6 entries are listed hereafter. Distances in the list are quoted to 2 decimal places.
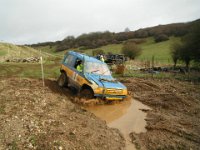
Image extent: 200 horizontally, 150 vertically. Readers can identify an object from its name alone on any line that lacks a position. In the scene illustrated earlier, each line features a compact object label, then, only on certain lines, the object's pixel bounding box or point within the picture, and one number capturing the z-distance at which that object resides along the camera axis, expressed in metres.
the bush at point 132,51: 51.94
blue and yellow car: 9.43
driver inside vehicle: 10.75
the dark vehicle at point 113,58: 30.21
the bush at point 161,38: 68.79
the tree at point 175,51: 32.92
